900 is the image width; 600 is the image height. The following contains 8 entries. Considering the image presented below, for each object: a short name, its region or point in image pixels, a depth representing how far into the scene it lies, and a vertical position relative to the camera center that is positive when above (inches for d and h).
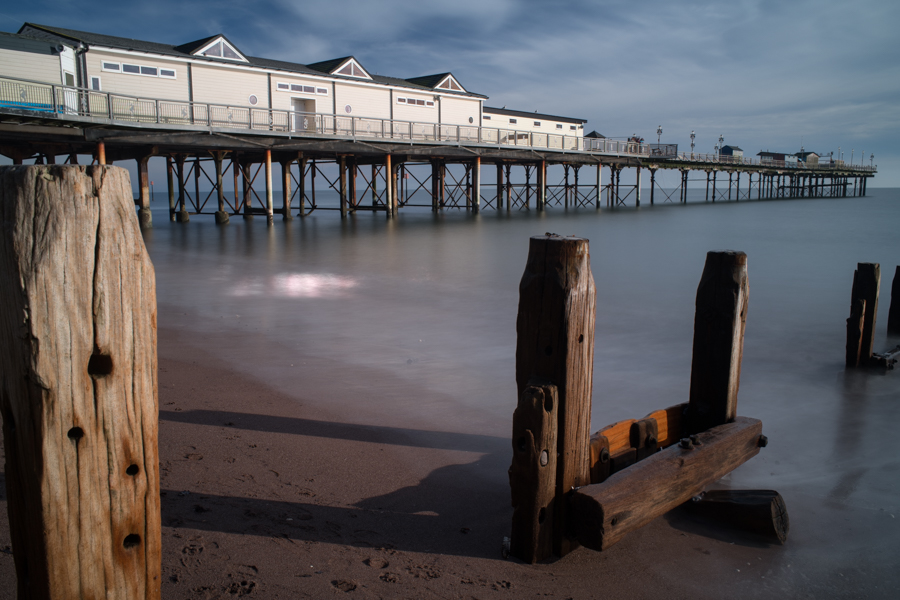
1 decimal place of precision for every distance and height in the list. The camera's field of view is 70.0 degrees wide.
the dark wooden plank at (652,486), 118.3 -56.3
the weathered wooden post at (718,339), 155.6 -33.2
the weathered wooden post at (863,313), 267.4 -46.8
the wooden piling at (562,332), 115.1 -23.6
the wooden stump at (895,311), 344.5 -57.5
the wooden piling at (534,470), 113.9 -48.2
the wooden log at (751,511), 136.8 -66.1
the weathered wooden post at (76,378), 66.5 -19.3
